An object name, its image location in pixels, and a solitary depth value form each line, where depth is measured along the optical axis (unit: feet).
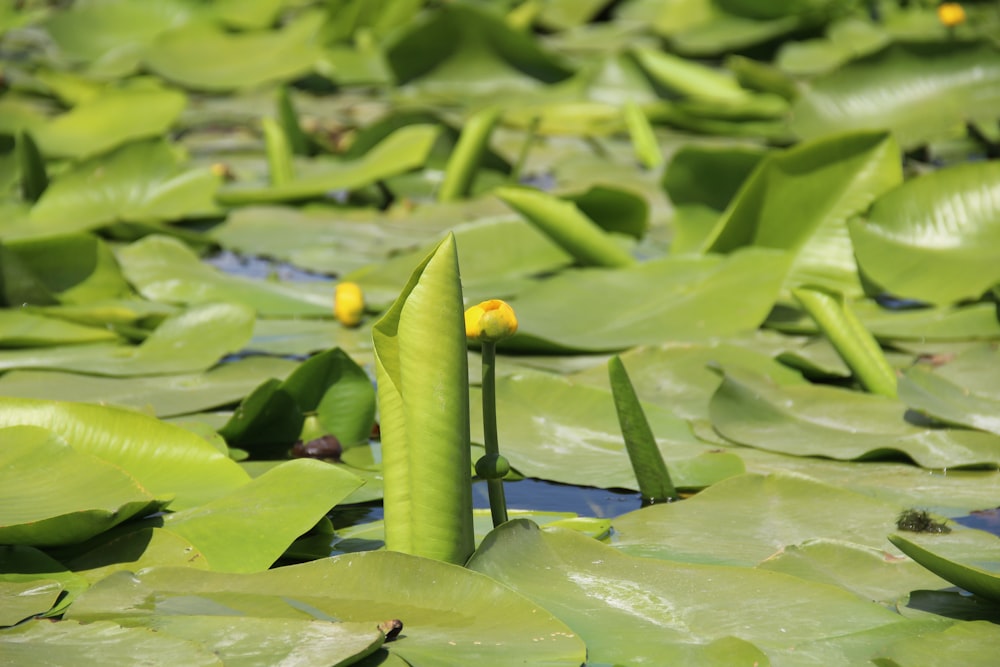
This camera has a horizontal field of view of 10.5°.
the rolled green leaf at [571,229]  16.41
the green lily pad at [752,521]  14.11
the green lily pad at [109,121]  22.43
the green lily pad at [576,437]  14.64
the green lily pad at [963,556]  13.58
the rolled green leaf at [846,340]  15.19
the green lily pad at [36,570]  13.76
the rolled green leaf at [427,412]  13.57
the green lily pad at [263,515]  13.88
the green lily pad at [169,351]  15.39
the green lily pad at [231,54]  28.24
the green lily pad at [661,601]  13.58
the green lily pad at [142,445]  14.31
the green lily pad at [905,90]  19.11
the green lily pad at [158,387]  15.10
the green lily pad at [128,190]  17.97
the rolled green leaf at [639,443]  14.13
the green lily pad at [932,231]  16.04
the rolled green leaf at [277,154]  20.33
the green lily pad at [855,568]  13.89
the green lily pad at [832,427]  14.73
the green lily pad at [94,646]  13.36
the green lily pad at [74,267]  16.24
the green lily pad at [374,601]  13.52
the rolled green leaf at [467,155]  19.62
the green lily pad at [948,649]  13.46
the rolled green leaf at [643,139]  22.15
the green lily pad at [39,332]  15.66
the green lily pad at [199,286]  16.28
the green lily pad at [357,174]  19.39
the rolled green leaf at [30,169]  17.60
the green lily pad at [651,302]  15.80
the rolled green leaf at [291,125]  22.15
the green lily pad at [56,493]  13.83
